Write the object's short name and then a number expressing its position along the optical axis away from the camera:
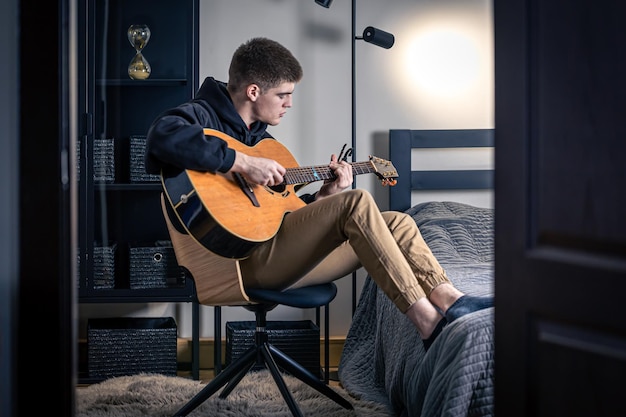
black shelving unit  3.19
